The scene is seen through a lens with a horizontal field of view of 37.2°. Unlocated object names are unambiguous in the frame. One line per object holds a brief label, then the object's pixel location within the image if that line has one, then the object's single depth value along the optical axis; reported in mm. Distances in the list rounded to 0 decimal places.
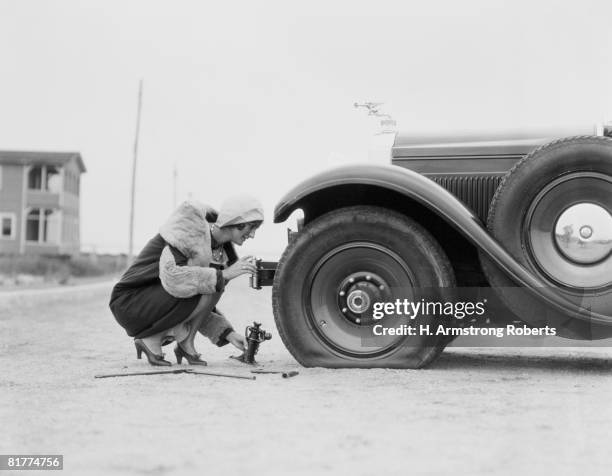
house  44938
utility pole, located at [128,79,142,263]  41750
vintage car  5496
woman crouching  5762
